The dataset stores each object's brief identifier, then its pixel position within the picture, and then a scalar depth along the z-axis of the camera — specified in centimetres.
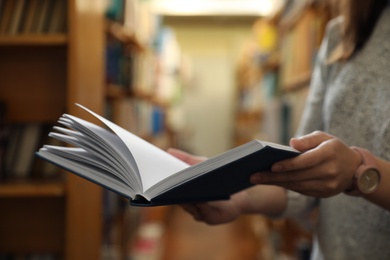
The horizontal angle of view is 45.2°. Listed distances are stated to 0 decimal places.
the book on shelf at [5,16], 162
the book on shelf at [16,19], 163
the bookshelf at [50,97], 156
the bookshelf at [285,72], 218
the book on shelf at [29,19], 165
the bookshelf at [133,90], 245
